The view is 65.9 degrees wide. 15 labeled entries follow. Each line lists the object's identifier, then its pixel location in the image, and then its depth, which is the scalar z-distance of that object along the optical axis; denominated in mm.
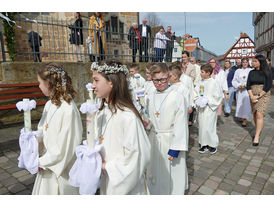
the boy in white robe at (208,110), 4789
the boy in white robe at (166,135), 2719
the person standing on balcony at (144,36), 10719
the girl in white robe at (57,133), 2014
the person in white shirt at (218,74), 7094
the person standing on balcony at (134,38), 10328
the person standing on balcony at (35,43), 7445
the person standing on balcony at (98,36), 8864
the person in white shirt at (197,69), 8062
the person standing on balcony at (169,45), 12159
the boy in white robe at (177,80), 4285
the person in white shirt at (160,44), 11461
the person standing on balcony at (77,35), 8320
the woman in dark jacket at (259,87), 5016
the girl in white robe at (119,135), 1684
